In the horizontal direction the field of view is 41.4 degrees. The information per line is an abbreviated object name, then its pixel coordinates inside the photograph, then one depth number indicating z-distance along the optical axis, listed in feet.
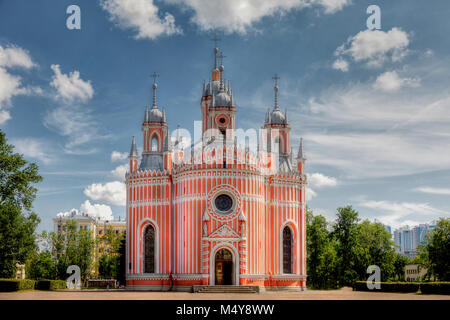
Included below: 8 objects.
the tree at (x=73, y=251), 273.13
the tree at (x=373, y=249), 260.83
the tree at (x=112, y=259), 281.13
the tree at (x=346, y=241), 262.47
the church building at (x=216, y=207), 196.34
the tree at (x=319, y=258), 270.46
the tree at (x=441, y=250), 222.28
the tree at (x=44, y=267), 274.77
